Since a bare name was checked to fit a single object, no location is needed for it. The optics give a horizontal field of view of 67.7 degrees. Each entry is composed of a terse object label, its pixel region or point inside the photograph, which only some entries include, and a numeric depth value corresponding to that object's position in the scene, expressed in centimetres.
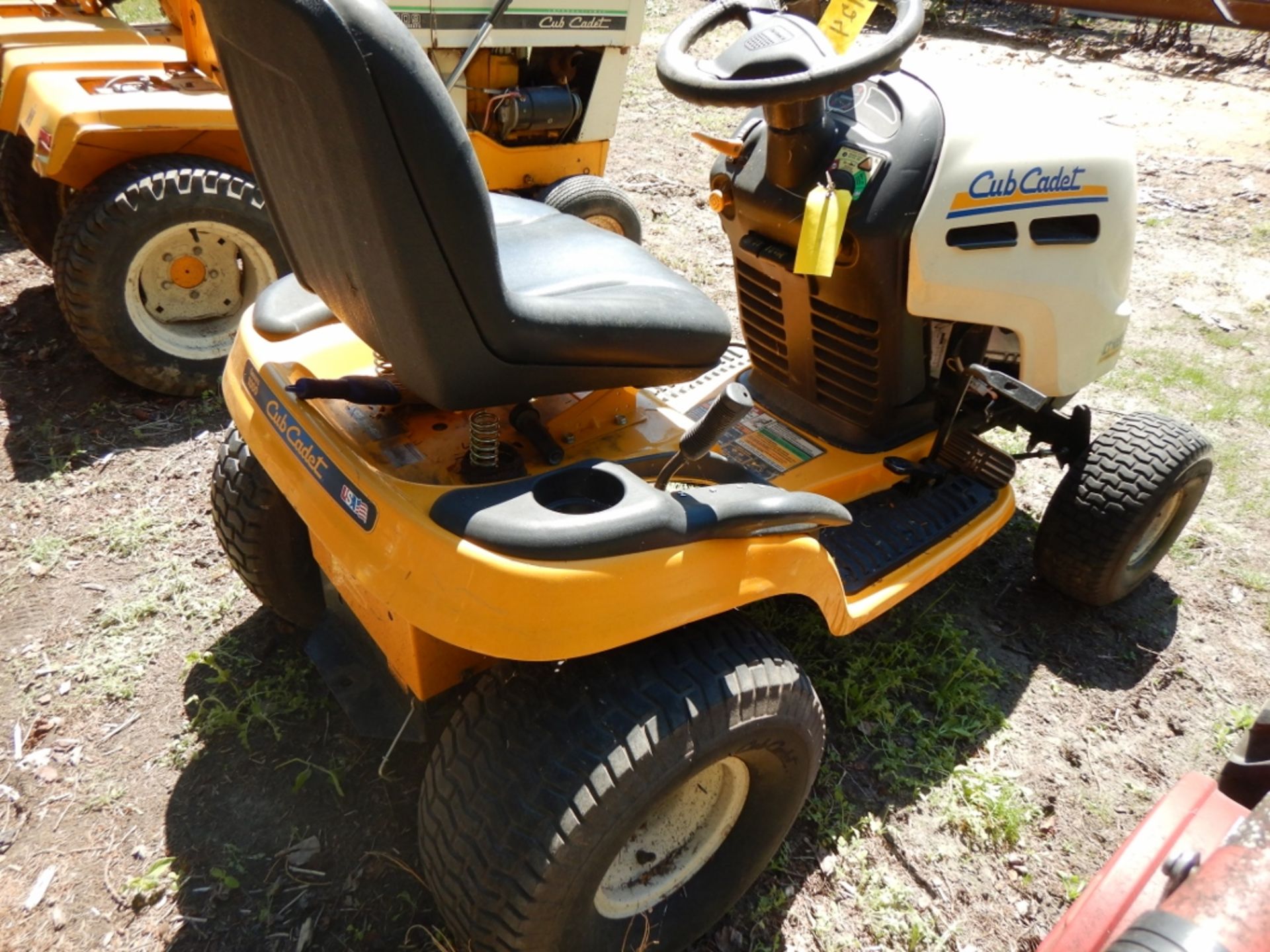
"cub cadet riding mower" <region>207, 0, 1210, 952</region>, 133
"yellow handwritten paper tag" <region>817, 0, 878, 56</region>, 190
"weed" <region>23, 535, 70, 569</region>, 268
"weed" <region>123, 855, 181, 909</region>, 185
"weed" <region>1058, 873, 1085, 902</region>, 199
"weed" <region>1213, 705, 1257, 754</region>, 237
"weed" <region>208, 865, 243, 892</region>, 188
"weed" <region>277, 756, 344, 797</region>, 206
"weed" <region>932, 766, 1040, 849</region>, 208
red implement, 132
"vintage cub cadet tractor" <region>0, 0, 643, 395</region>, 313
